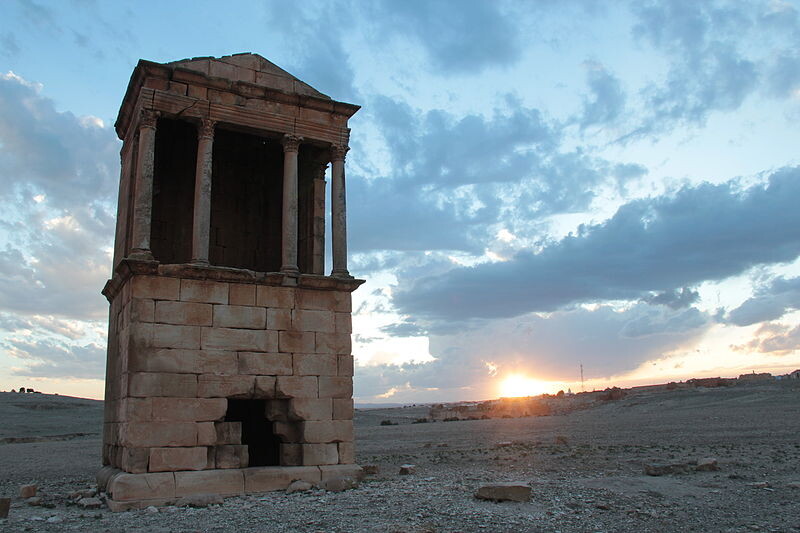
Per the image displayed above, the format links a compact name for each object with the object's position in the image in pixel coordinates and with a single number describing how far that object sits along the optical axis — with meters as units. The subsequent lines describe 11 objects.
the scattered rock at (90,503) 9.50
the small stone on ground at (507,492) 8.99
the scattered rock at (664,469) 11.34
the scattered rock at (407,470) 12.45
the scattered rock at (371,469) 12.69
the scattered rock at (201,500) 9.43
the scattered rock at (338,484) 10.55
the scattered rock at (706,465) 11.81
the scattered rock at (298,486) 10.41
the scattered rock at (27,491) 10.41
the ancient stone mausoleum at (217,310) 10.17
